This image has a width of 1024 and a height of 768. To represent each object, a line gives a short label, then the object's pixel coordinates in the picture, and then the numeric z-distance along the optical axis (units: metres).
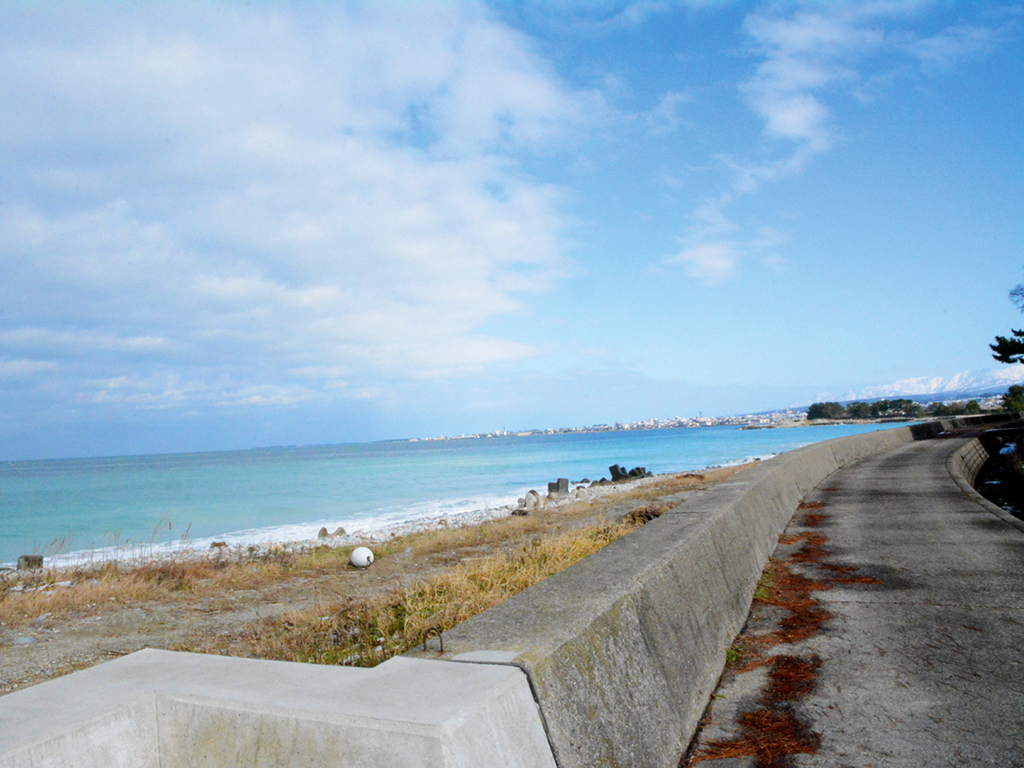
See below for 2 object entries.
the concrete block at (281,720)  2.05
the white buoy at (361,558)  13.41
